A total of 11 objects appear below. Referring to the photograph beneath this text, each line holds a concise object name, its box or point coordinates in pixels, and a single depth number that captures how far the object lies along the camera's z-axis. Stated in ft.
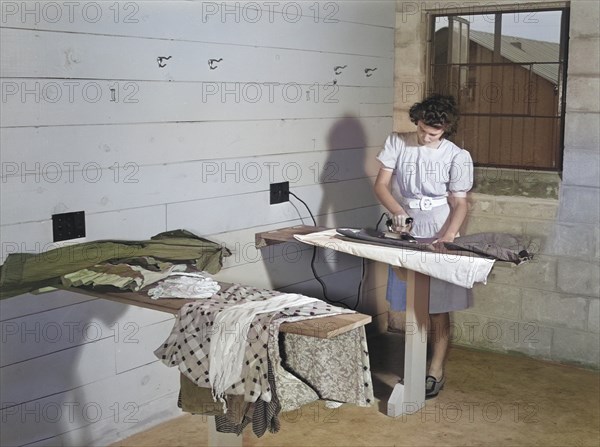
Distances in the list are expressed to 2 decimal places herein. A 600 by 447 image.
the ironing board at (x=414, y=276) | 12.07
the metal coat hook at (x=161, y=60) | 12.05
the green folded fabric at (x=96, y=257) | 10.19
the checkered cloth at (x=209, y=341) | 8.42
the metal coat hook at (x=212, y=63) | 12.88
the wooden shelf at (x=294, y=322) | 8.30
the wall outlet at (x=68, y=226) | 10.96
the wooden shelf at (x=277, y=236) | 13.78
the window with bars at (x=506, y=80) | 15.55
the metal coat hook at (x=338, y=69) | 15.49
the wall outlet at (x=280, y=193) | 14.37
